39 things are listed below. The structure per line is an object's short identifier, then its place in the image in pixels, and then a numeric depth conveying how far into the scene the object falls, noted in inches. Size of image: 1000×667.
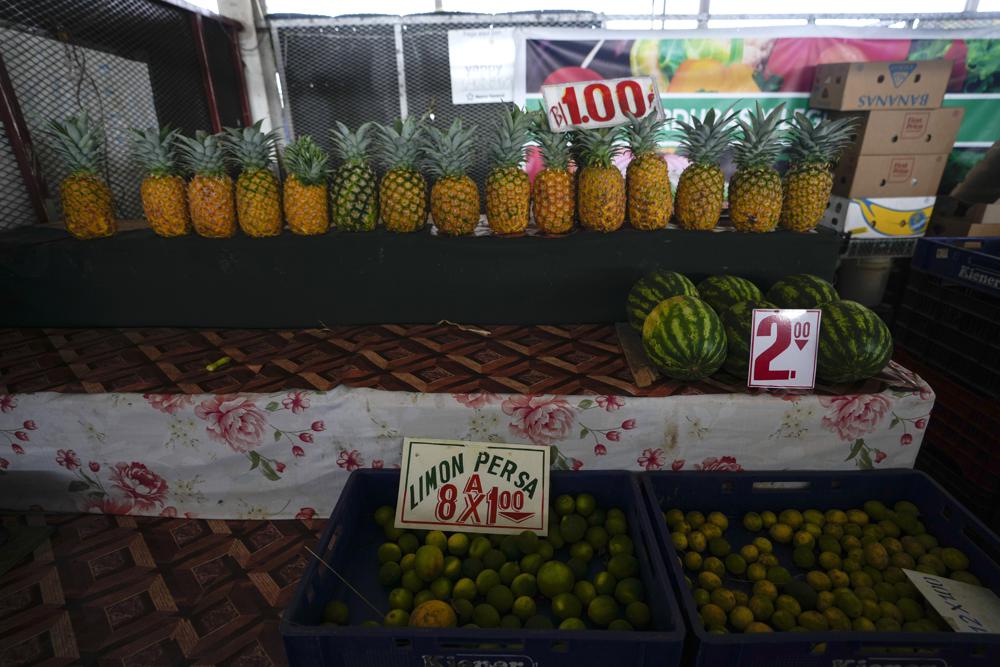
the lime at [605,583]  55.9
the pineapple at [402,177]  83.0
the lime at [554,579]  55.9
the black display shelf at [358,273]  87.2
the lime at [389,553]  61.1
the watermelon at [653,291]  78.9
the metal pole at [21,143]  94.6
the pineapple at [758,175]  81.0
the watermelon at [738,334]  70.8
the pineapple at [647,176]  81.8
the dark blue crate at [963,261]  89.4
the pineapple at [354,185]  83.0
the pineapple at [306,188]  80.9
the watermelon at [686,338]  68.1
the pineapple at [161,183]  82.5
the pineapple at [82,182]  84.8
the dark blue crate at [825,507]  45.9
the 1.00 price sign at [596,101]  80.2
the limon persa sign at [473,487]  64.6
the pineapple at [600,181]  81.9
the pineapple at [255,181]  83.7
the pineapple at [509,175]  82.2
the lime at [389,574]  58.7
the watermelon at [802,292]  76.3
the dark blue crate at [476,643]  46.2
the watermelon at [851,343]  68.2
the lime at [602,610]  52.0
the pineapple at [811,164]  80.8
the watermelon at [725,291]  79.3
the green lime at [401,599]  55.4
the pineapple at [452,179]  81.8
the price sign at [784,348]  67.6
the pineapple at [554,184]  82.8
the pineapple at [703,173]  81.7
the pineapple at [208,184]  82.3
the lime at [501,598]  54.8
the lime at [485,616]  52.1
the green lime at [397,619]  52.8
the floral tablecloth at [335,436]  71.0
